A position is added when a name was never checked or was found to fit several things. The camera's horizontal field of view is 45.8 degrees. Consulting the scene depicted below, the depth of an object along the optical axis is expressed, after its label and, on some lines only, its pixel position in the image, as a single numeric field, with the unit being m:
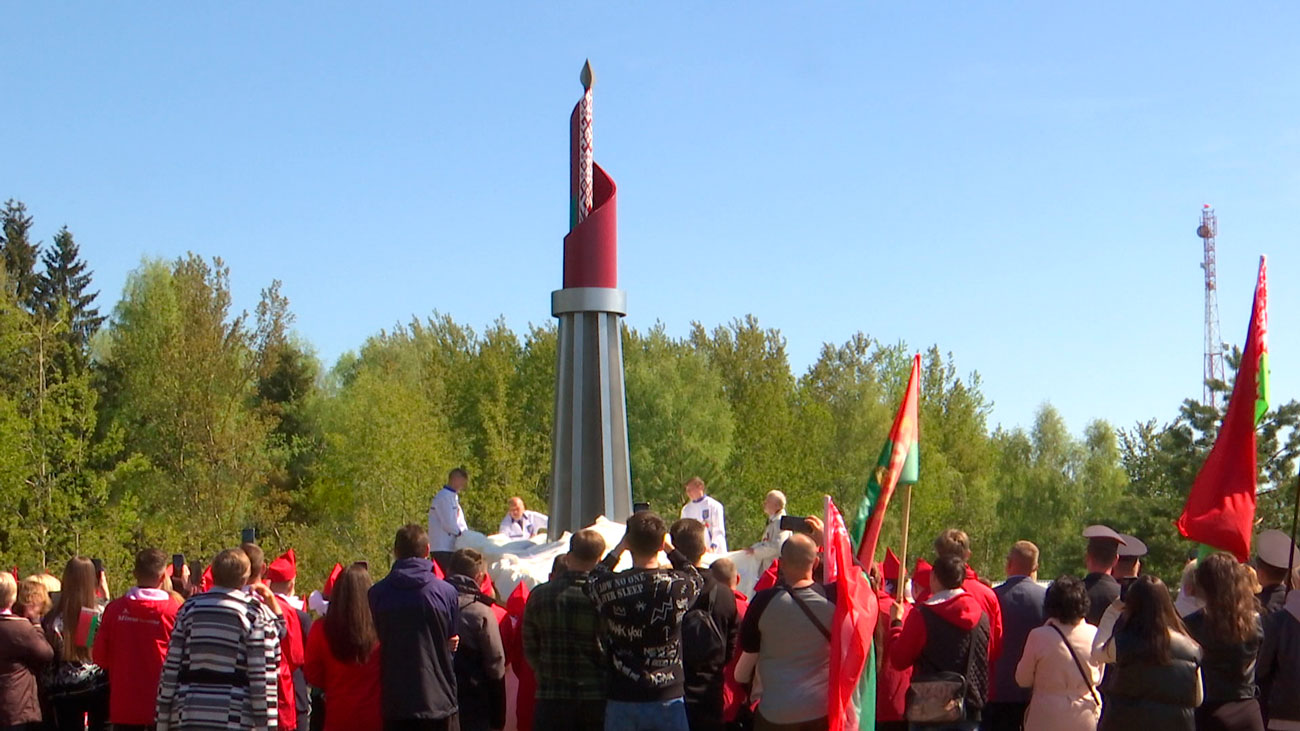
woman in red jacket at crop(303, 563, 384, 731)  7.50
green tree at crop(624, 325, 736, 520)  42.97
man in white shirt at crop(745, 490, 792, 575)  15.48
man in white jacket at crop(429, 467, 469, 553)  20.28
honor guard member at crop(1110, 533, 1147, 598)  9.41
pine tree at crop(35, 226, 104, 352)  50.09
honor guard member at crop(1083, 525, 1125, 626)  8.78
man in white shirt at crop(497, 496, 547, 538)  20.48
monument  20.75
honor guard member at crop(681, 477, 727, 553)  18.75
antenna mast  50.46
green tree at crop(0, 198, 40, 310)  48.94
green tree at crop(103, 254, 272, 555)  35.41
